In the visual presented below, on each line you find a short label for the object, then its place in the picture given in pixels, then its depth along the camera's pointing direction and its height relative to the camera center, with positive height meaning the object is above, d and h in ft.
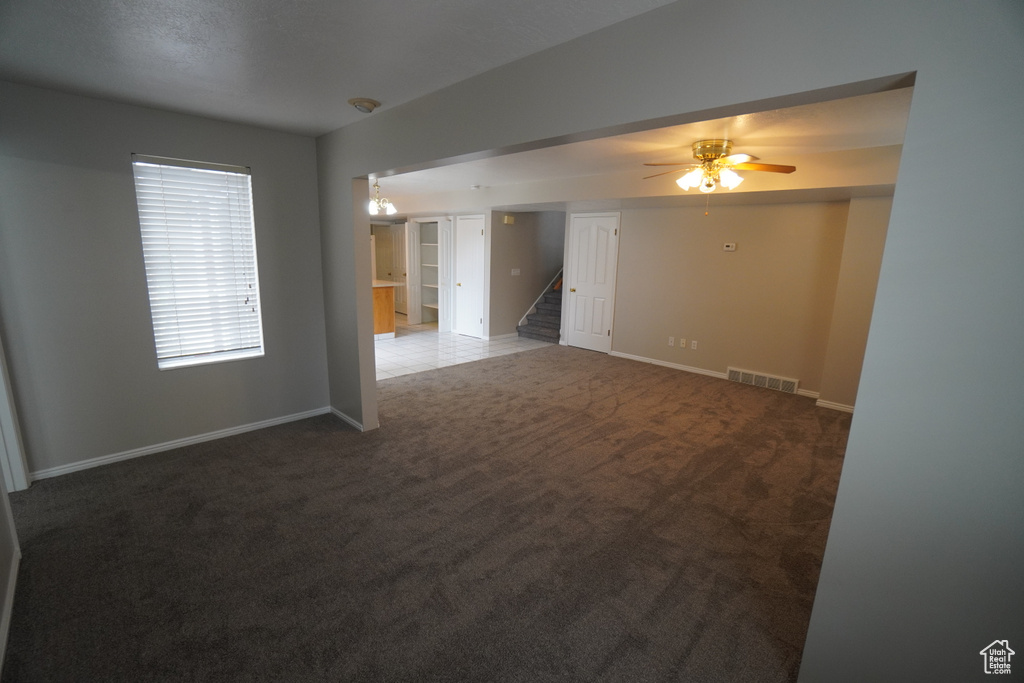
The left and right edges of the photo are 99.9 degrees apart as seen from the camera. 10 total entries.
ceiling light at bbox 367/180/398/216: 23.49 +3.00
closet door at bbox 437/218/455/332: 26.76 -0.80
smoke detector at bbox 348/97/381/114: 8.86 +3.15
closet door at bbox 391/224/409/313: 33.04 -0.55
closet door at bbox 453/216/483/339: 25.29 -0.89
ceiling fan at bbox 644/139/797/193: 11.37 +2.73
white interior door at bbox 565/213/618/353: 21.91 -0.71
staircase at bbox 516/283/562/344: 25.85 -3.50
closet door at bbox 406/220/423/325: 29.19 -0.88
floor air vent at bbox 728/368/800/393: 17.01 -4.48
